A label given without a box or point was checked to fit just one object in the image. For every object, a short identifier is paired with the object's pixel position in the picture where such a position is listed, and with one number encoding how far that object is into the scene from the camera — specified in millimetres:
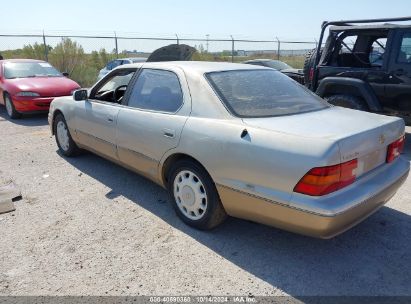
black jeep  5867
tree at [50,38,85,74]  16828
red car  8516
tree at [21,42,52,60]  17231
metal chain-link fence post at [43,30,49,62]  15677
